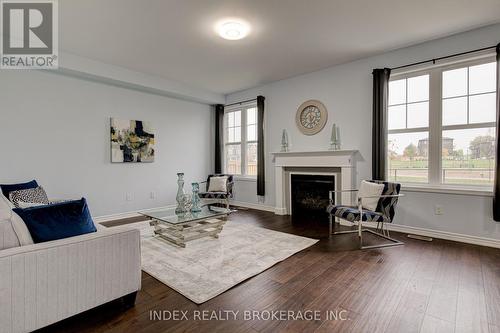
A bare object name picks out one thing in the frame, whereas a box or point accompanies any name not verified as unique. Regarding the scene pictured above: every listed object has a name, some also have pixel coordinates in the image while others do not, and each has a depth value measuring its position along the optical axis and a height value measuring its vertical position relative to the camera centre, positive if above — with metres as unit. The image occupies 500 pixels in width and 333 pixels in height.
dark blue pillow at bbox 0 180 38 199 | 3.25 -0.32
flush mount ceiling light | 3.03 +1.67
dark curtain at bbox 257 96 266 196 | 5.45 +0.21
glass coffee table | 3.14 -0.84
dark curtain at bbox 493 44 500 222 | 3.00 -0.17
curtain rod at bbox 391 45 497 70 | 3.15 +1.45
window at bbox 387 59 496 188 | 3.25 +0.54
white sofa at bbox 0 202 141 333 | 1.40 -0.70
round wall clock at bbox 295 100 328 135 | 4.64 +0.89
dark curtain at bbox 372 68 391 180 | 3.82 +0.70
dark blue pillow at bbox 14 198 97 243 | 1.59 -0.37
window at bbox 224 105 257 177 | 5.95 +0.56
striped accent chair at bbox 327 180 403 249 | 3.15 -0.62
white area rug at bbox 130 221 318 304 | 2.23 -1.04
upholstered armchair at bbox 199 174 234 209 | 5.18 -0.64
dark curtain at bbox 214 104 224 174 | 6.27 +0.71
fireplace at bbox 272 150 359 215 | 4.19 -0.09
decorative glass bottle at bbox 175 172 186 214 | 3.44 -0.53
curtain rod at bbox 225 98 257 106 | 5.76 +1.46
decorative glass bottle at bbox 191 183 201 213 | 3.57 -0.55
